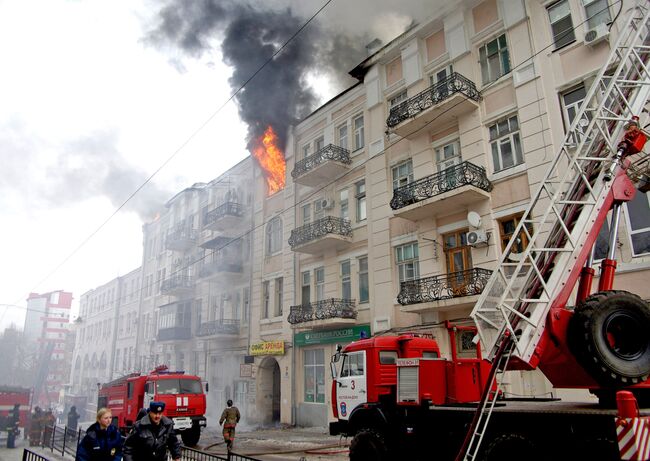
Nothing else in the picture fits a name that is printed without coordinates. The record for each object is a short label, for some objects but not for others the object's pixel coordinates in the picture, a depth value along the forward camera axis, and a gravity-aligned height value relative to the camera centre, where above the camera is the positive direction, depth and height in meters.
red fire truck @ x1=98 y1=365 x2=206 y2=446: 17.20 -0.75
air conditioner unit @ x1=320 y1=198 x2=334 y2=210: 22.05 +7.71
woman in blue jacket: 5.91 -0.78
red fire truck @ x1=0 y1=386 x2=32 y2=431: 23.17 -1.01
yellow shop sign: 22.67 +1.34
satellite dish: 15.32 +4.79
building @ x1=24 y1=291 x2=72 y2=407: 90.94 +11.67
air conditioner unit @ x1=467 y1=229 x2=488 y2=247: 15.11 +4.17
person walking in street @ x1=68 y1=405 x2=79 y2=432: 25.55 -2.10
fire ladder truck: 6.25 +1.15
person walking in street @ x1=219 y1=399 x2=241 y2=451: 14.35 -1.31
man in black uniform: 6.01 -0.77
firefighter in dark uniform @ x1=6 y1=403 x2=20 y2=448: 20.53 -1.98
